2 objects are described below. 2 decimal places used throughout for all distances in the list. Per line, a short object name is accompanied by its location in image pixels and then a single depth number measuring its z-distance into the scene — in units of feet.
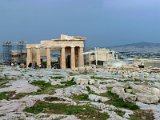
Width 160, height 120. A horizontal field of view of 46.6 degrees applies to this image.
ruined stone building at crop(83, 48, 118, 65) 122.93
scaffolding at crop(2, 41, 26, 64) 138.91
